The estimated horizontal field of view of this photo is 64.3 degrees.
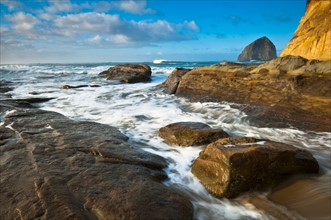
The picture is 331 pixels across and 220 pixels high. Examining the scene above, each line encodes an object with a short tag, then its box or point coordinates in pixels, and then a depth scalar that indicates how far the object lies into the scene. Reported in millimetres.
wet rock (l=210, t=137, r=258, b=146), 4005
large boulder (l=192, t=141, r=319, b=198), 3271
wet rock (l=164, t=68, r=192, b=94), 11218
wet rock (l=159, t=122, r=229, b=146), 4820
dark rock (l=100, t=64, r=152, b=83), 17953
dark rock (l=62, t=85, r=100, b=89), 14180
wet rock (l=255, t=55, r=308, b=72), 7305
